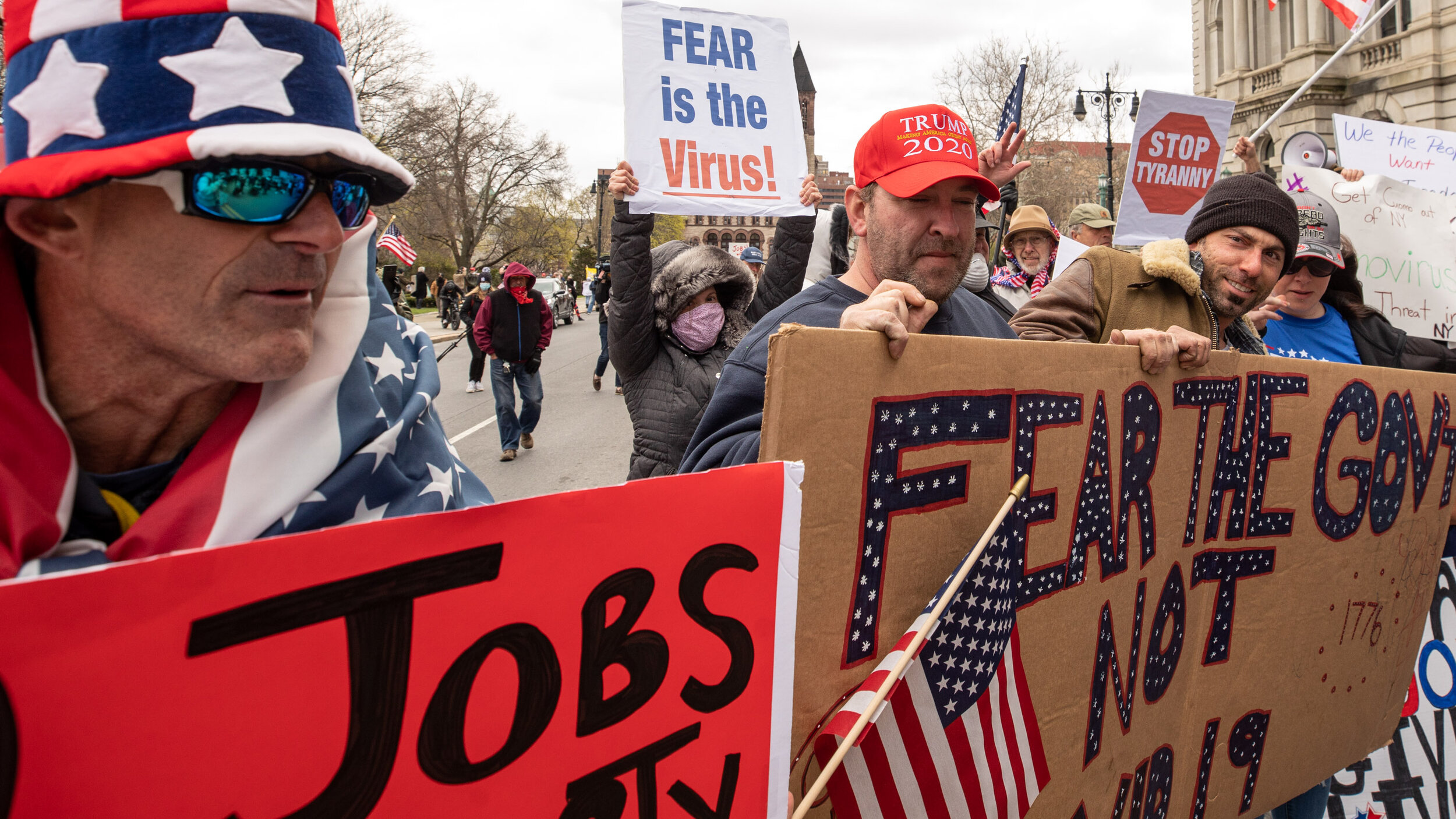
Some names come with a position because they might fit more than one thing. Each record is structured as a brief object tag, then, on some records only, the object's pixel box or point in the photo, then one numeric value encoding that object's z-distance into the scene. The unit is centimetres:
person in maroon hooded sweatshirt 904
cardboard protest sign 139
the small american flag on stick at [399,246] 1630
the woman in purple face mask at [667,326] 341
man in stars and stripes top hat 91
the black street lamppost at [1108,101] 2222
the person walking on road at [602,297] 1365
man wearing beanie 253
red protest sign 73
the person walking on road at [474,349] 1295
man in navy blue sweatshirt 214
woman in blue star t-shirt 346
